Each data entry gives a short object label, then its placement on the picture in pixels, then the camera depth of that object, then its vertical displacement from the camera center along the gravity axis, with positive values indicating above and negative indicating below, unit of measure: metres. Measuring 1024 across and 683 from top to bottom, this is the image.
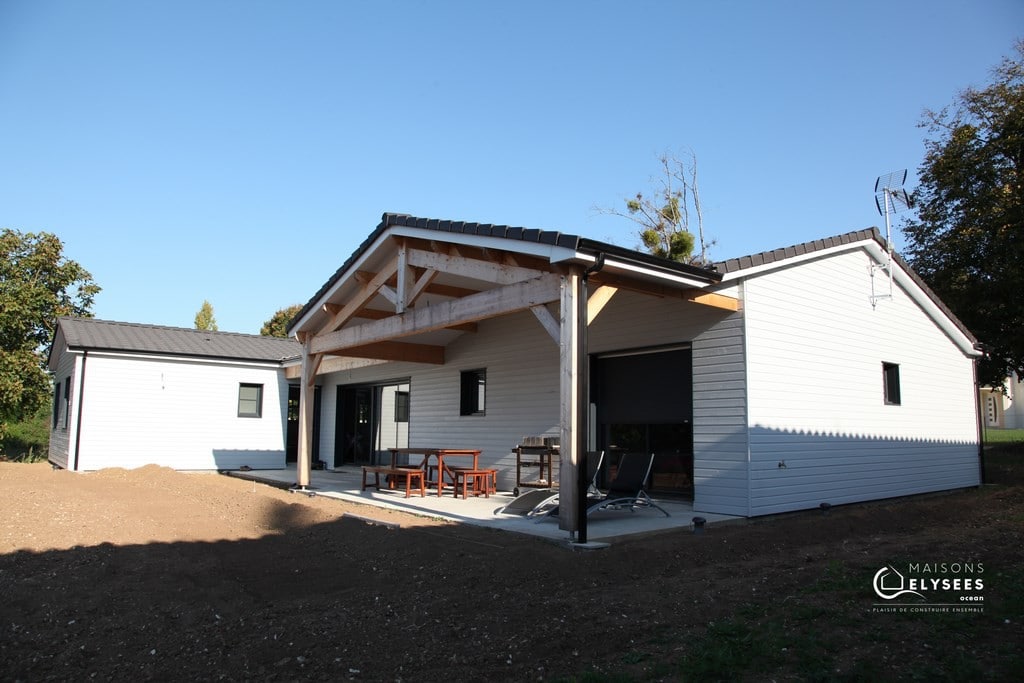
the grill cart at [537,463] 10.74 -0.75
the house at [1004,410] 38.94 +0.68
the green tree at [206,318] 49.09 +6.90
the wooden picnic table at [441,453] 10.87 -0.59
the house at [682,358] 7.66 +0.95
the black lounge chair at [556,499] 8.05 -1.01
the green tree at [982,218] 18.34 +5.77
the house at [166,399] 15.18 +0.37
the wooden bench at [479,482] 10.91 -1.06
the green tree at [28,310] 18.18 +2.85
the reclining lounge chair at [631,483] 8.00 -0.78
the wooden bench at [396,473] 10.91 -0.92
